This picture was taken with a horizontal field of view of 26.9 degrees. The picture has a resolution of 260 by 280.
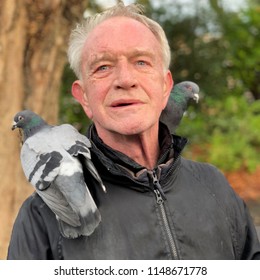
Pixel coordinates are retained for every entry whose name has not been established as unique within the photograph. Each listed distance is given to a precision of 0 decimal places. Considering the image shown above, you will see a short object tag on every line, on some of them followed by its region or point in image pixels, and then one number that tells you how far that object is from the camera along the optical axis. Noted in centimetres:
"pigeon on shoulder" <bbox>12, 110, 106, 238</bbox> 151
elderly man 158
